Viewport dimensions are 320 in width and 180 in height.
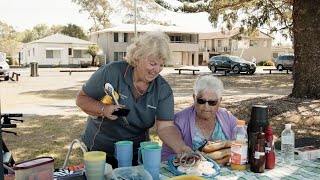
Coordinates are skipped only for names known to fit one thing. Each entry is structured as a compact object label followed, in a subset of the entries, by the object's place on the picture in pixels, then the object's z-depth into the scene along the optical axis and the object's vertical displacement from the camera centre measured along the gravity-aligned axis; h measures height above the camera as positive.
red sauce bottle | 2.50 -0.61
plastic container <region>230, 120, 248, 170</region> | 2.47 -0.60
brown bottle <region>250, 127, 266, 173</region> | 2.43 -0.61
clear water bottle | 2.75 -0.63
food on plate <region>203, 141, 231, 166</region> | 2.59 -0.63
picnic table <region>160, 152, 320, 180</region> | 2.39 -0.73
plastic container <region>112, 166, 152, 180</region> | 2.05 -0.62
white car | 20.58 -0.58
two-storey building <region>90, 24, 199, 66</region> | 45.72 +2.53
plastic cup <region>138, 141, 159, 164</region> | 2.24 -0.50
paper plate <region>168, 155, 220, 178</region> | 2.34 -0.69
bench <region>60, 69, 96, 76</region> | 27.02 -0.78
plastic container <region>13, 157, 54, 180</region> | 1.75 -0.52
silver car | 32.95 -0.07
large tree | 8.89 +0.33
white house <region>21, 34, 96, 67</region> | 44.59 +0.98
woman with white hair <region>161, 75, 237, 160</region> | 3.02 -0.49
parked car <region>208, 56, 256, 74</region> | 29.14 -0.31
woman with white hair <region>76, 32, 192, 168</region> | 2.69 -0.27
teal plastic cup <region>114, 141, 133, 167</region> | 2.27 -0.57
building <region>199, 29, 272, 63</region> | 55.16 +1.93
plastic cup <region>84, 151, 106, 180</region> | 1.94 -0.54
